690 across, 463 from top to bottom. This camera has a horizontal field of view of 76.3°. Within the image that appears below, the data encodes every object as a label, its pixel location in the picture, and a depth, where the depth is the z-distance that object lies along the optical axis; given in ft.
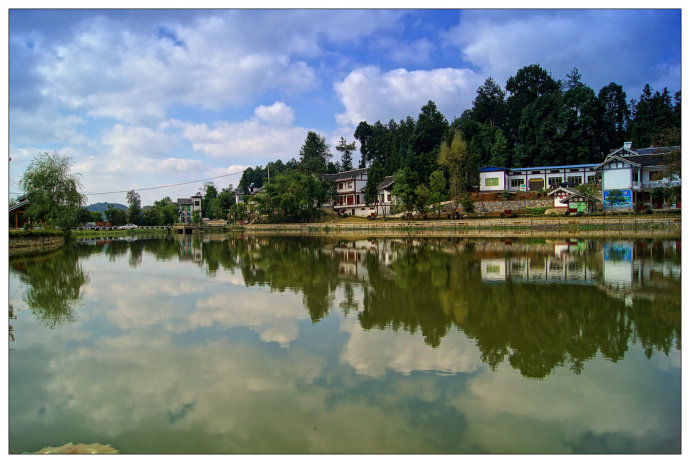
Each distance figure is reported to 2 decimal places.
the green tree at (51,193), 121.60
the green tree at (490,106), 212.23
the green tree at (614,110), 182.39
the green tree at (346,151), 258.57
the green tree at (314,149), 252.05
